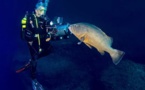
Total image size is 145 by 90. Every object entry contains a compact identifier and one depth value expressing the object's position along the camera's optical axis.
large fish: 4.61
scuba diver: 7.09
